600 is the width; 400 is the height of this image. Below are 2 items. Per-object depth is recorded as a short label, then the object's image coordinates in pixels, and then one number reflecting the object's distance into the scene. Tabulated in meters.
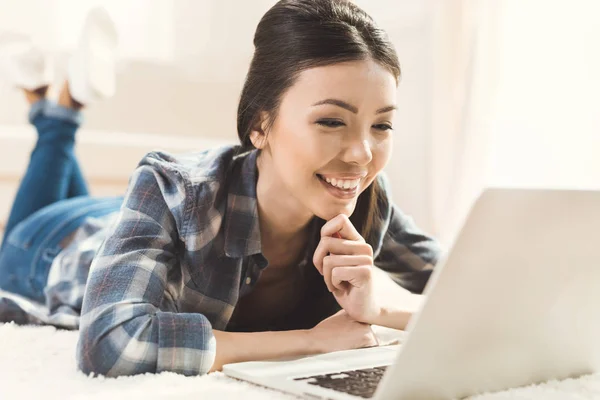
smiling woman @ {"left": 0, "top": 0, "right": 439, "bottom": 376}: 1.51
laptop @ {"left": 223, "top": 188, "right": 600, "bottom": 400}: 1.28
